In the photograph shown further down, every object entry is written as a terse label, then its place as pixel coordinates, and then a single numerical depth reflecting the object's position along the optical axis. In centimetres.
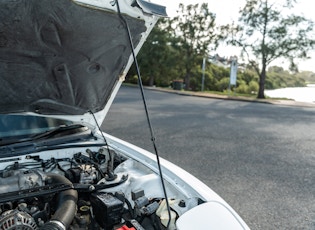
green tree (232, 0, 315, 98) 1620
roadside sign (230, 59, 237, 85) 1705
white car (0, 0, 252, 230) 150
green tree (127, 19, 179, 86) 2256
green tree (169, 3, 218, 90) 2098
